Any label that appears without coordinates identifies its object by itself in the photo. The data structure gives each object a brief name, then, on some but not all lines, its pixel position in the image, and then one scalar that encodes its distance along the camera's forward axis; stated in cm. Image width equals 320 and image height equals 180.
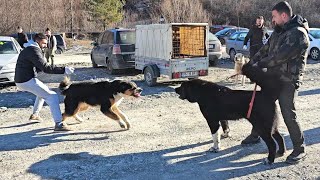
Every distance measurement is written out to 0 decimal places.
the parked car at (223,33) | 3057
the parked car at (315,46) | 1947
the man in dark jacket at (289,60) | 510
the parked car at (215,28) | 4025
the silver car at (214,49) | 1581
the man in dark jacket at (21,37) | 1816
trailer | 1162
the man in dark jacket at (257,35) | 1167
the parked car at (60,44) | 2909
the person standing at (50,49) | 1747
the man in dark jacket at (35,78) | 721
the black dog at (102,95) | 731
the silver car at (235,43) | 1994
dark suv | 1410
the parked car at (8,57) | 1248
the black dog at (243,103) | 535
